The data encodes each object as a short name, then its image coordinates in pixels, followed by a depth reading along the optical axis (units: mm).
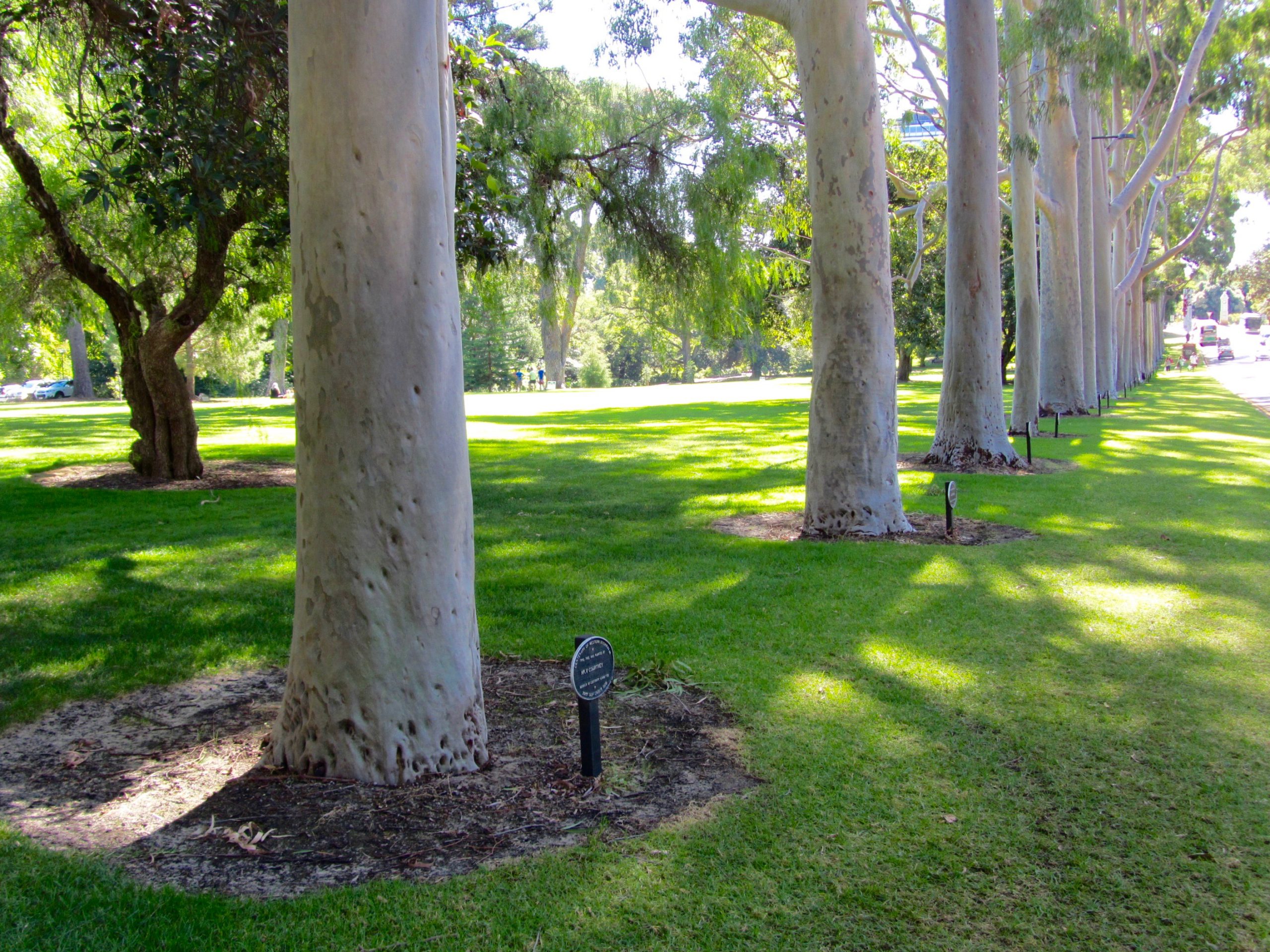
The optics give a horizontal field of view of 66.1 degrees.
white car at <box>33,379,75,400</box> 57625
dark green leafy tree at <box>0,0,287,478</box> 8047
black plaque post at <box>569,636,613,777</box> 3771
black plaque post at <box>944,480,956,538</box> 8445
